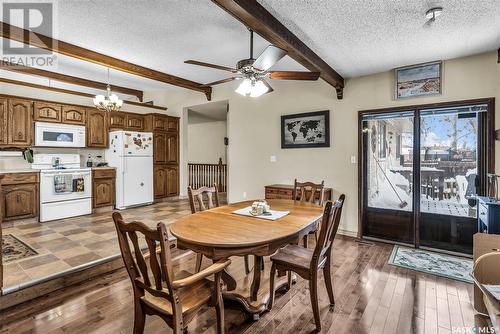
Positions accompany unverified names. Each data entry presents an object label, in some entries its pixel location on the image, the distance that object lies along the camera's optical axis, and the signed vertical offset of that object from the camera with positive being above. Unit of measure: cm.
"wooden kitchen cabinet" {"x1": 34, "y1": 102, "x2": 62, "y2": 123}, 463 +101
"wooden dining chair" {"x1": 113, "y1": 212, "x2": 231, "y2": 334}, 133 -70
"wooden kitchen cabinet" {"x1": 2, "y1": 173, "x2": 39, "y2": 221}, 418 -49
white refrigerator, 548 +3
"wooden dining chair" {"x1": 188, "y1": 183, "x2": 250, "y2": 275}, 258 -36
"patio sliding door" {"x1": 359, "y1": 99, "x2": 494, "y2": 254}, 335 -7
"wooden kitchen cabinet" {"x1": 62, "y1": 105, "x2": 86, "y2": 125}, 496 +102
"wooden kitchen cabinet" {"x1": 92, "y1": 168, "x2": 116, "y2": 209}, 523 -43
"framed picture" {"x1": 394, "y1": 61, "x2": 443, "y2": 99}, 347 +120
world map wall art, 436 +64
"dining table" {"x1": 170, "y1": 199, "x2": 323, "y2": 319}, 166 -48
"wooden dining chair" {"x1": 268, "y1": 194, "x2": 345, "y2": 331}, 187 -75
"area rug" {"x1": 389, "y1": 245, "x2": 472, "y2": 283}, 285 -118
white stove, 451 -37
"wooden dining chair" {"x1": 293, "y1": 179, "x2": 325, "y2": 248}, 321 -28
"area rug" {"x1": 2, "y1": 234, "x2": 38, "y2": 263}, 291 -101
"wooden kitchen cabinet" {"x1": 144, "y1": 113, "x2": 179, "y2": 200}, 623 +34
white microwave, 466 +60
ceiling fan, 233 +94
